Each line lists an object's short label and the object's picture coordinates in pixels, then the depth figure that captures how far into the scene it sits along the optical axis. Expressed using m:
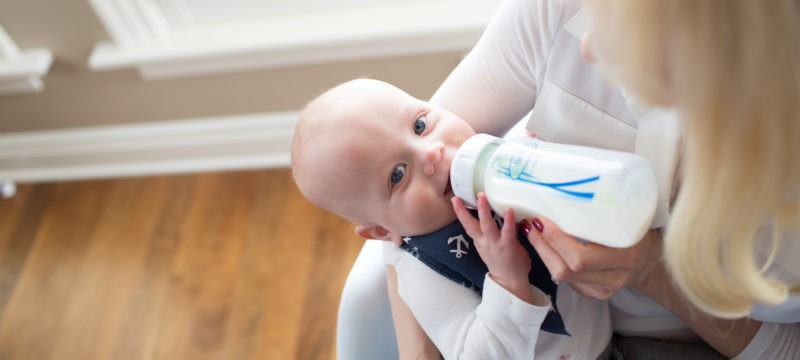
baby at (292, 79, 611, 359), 0.97
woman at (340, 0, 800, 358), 0.65
